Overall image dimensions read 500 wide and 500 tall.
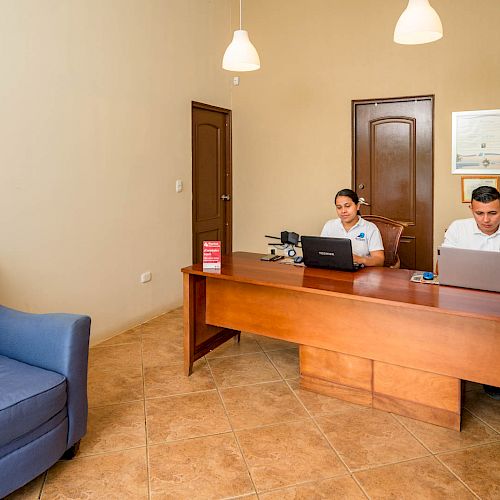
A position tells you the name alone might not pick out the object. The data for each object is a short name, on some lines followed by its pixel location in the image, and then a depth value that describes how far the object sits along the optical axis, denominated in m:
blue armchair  1.88
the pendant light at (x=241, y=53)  3.09
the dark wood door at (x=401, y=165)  4.70
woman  3.30
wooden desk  2.31
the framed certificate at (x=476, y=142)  4.39
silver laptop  2.38
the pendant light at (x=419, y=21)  2.54
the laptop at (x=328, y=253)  2.88
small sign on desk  3.06
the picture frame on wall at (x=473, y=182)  4.43
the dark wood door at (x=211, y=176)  5.05
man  2.79
